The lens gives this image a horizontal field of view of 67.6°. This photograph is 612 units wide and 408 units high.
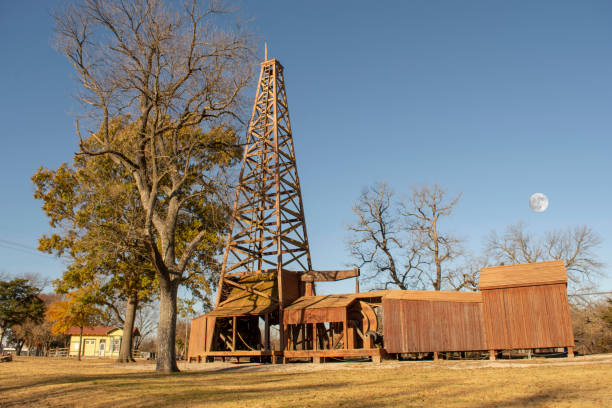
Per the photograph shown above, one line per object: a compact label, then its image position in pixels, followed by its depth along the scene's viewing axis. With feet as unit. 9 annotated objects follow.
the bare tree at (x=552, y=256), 113.39
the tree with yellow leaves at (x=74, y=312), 75.10
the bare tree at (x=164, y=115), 50.70
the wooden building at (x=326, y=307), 62.08
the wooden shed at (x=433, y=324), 64.95
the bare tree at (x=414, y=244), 98.27
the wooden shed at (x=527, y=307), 59.98
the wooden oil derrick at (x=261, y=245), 73.82
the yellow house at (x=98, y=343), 178.50
